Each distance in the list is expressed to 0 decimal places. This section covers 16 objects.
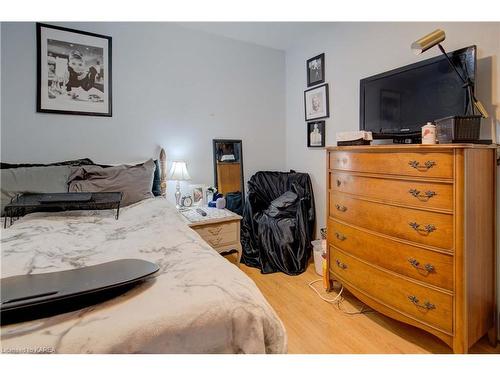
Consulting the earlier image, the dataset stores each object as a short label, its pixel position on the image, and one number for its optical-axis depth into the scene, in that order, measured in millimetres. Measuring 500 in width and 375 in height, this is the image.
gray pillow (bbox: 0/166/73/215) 1675
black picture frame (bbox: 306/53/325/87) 2660
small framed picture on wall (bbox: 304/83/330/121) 2641
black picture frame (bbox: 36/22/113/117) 2090
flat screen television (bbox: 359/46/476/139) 1492
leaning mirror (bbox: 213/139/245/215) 2904
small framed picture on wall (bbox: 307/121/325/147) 2705
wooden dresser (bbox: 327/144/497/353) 1261
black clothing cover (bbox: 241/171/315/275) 2457
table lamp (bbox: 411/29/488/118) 1399
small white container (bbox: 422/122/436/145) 1439
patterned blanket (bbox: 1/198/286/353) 574
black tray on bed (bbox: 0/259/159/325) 624
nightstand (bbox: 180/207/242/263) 2197
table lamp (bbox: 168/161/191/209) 2473
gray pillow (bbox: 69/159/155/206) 1916
